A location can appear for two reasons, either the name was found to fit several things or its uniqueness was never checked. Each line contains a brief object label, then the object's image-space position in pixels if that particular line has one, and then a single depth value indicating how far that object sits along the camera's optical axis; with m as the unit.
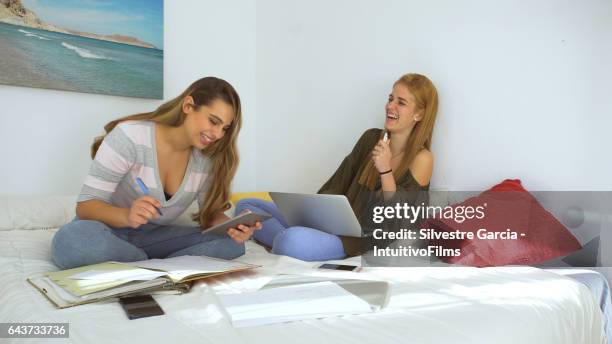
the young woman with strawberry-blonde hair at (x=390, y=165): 1.80
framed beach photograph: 2.17
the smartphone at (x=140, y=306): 0.89
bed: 0.81
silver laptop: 1.51
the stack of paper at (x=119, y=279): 0.97
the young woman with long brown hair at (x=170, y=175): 1.43
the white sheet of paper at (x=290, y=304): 0.87
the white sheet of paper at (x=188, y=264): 1.13
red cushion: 1.43
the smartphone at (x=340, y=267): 1.33
